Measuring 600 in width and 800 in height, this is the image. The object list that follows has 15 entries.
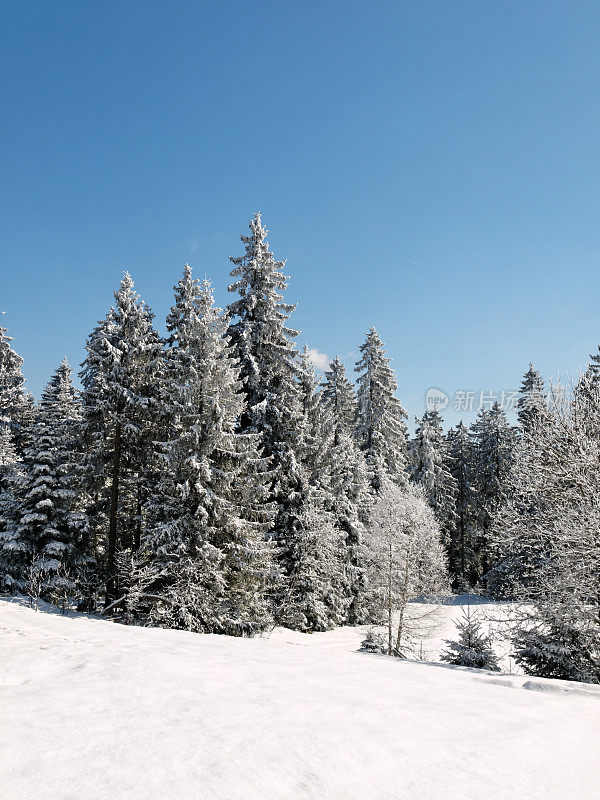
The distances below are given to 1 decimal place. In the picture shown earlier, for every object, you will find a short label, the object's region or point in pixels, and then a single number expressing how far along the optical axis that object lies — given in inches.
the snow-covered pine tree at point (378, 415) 1293.1
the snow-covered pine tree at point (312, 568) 841.5
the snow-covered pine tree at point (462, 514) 1734.7
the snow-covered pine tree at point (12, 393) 1185.4
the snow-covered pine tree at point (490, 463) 1615.4
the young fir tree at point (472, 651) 493.4
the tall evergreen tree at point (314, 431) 915.3
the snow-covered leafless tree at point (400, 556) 842.2
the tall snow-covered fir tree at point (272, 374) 845.8
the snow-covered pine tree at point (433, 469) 1581.0
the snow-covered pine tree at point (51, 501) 770.8
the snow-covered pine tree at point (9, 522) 775.7
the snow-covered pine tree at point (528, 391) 1453.0
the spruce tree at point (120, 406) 767.7
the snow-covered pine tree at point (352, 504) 1059.9
